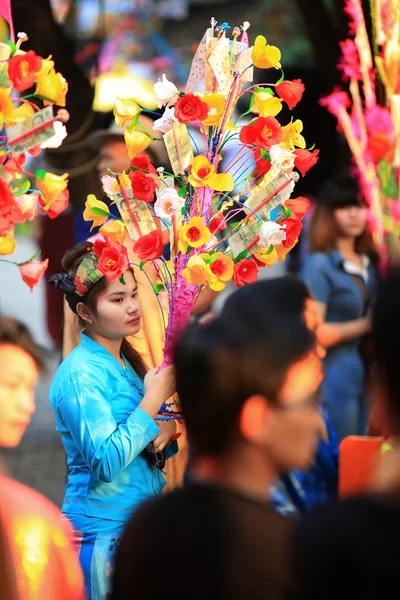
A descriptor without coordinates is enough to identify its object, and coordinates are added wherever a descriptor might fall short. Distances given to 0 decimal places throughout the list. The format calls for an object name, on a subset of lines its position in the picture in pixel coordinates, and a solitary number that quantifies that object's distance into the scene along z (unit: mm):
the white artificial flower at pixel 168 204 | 5016
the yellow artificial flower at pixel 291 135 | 5340
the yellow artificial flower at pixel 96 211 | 5223
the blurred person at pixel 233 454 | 2740
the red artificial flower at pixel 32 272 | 5094
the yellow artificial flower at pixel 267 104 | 5184
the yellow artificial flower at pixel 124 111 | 5172
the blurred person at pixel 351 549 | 2514
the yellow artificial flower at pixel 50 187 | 5129
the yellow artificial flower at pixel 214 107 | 5039
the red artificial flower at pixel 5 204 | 4676
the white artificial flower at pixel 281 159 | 5195
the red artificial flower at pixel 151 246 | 5000
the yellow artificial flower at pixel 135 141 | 5180
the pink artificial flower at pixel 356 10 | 8139
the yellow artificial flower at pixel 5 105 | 4684
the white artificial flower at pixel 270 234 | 5051
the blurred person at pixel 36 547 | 3348
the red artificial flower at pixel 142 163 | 5145
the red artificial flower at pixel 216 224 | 5204
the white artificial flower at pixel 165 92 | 5049
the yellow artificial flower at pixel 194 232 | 4992
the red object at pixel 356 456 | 5504
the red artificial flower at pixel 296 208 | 5293
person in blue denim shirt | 8844
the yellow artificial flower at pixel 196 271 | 4977
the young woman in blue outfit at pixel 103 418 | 5043
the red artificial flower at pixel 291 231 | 5254
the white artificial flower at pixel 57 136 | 5012
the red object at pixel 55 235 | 12992
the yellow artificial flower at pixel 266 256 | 5223
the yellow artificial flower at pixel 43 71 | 4816
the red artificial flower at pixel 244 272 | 5105
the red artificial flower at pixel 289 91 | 5184
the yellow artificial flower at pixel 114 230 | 5207
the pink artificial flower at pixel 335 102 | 8672
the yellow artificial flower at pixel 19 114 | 4816
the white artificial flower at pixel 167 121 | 5109
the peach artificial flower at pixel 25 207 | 4920
